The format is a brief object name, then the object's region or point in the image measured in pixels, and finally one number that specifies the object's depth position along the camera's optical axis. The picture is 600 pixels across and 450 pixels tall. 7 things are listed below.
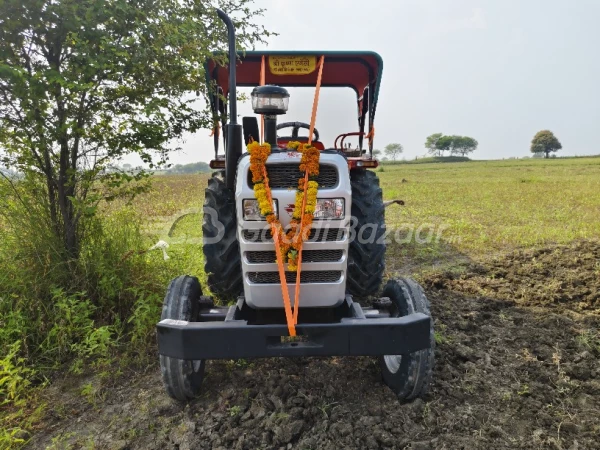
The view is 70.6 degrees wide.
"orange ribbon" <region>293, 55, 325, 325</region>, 2.48
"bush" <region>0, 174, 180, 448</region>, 3.29
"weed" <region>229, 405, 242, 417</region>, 2.54
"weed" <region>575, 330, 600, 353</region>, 3.29
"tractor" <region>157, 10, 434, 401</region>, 2.34
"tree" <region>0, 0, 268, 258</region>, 3.21
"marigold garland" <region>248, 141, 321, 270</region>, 2.49
